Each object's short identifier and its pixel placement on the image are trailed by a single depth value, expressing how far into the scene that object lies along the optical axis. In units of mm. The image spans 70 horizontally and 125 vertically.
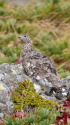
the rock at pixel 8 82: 10080
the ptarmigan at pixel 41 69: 10955
